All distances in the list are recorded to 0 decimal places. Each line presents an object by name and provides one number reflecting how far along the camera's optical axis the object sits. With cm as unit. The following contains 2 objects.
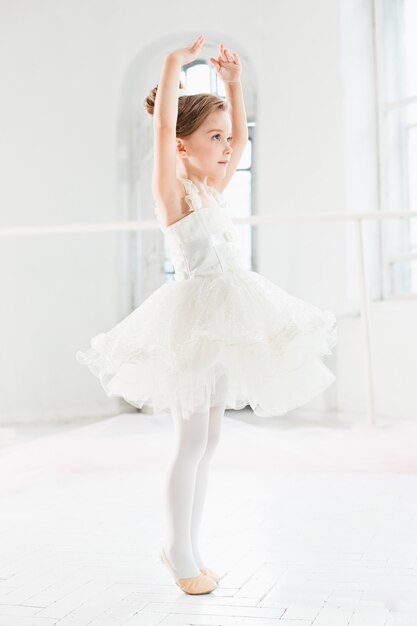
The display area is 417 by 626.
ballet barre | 268
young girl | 141
